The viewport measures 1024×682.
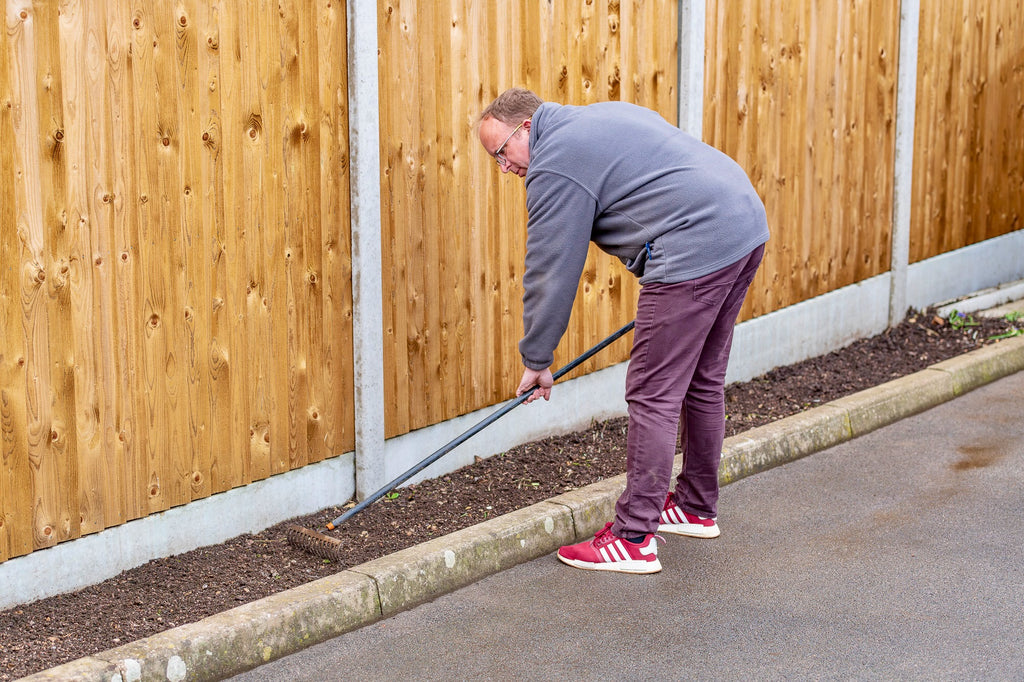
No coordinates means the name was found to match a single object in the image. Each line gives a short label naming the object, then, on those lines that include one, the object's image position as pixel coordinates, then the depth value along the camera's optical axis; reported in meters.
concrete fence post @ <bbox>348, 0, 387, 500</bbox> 4.30
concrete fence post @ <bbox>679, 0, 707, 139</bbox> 5.70
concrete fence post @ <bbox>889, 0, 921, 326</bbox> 7.18
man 3.95
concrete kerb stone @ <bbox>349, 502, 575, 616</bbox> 4.01
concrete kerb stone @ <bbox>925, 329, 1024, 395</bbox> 6.51
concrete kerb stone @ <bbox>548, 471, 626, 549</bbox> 4.64
